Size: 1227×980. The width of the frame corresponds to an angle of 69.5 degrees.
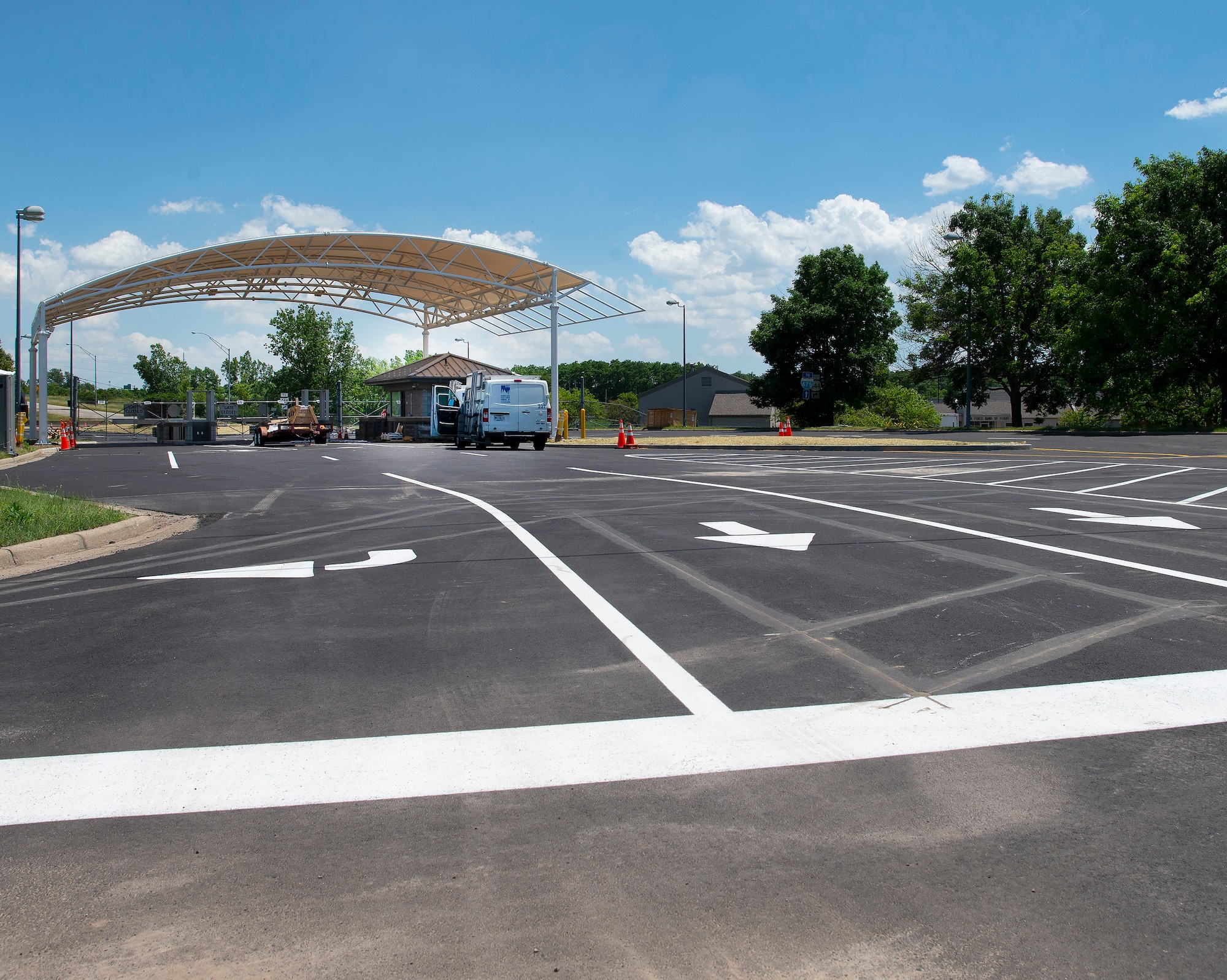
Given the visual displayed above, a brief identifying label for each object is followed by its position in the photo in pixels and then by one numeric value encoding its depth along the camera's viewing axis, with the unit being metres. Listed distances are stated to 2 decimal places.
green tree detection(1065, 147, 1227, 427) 40.00
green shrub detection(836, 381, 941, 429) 55.78
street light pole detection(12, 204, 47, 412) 31.02
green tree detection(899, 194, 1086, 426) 54.09
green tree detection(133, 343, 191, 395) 110.75
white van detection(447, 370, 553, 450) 32.03
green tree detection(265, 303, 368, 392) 74.69
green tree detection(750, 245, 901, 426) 60.78
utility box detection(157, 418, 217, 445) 45.28
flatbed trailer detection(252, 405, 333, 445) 40.38
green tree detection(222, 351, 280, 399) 117.06
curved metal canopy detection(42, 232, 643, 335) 39.34
